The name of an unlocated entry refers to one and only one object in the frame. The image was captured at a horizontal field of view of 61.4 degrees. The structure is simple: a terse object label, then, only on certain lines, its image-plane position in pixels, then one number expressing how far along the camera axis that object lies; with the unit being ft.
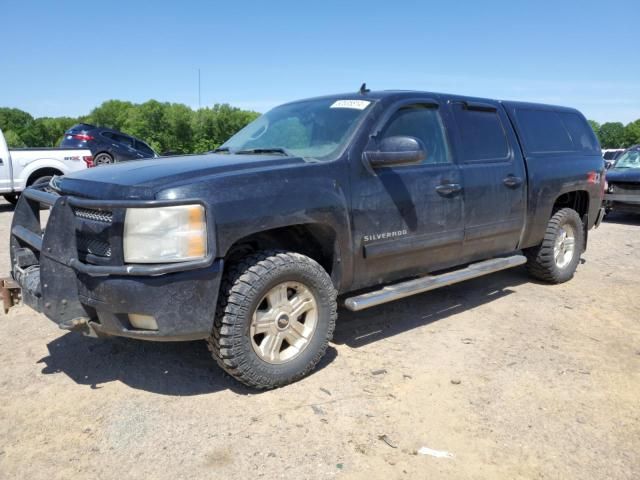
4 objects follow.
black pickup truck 9.45
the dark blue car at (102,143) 57.26
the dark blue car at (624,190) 36.32
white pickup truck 37.50
